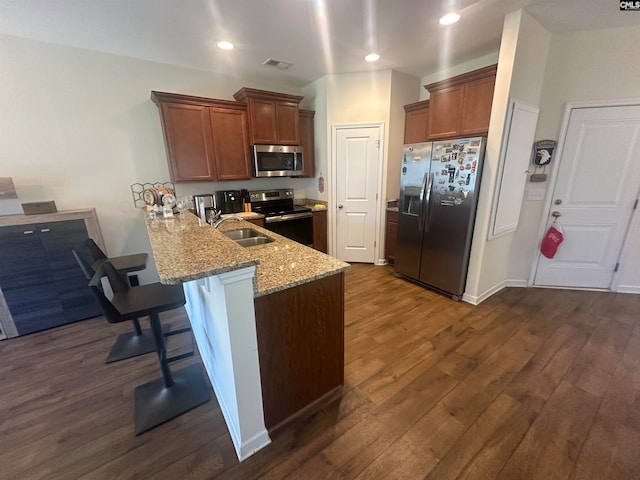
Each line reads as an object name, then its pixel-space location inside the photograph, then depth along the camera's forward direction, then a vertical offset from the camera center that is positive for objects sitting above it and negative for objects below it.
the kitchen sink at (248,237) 2.19 -0.55
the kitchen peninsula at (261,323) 1.18 -0.79
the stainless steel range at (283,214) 3.69 -0.58
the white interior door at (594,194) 2.72 -0.27
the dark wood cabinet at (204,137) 3.04 +0.46
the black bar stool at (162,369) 1.50 -1.33
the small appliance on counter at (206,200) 3.29 -0.32
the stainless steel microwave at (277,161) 3.58 +0.17
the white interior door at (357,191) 3.79 -0.28
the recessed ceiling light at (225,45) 2.67 +1.32
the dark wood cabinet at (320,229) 4.02 -0.87
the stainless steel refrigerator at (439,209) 2.63 -0.42
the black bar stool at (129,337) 2.10 -1.44
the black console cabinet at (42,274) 2.32 -0.89
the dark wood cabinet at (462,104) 2.62 +0.71
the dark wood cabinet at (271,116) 3.39 +0.76
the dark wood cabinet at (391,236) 3.85 -0.95
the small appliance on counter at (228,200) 3.58 -0.36
